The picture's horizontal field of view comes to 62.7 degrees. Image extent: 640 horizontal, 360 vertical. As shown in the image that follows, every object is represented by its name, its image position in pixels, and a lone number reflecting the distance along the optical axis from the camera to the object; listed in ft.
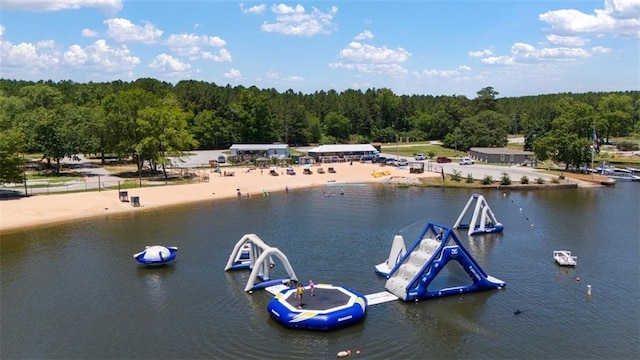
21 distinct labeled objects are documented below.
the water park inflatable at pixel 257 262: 121.29
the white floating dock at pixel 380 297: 112.47
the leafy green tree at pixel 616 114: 474.49
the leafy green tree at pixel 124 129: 294.25
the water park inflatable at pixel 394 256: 129.90
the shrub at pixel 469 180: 276.47
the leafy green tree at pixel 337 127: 519.19
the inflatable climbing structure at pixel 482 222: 172.24
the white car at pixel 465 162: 351.75
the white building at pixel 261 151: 388.57
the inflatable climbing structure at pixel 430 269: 113.09
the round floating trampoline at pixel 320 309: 99.40
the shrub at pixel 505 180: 268.82
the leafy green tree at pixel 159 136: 286.46
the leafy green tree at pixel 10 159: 221.25
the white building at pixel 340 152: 384.88
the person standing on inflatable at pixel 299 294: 105.10
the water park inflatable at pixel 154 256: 137.39
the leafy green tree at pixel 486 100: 526.98
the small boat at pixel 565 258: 136.15
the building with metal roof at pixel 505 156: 356.18
